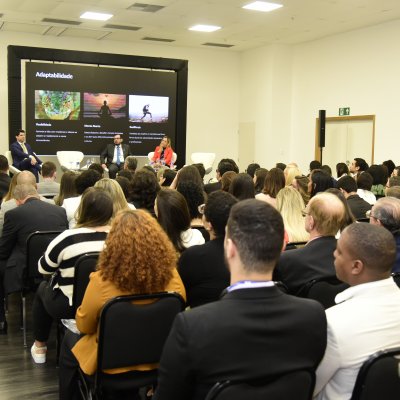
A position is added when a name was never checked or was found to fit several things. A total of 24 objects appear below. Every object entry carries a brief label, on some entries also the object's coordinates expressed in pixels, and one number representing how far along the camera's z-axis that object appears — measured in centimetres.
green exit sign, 1300
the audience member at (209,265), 274
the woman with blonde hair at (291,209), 408
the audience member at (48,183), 634
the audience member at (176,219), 329
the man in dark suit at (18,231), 399
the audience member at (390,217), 324
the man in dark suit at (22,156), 1157
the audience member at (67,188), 511
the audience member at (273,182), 579
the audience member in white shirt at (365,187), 614
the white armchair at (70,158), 1267
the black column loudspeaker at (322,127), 1236
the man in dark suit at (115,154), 1307
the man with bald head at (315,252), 274
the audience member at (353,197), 514
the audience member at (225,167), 747
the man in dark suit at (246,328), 152
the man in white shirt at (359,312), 182
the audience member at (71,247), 301
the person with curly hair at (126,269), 232
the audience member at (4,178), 604
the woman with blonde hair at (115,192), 394
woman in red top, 1250
